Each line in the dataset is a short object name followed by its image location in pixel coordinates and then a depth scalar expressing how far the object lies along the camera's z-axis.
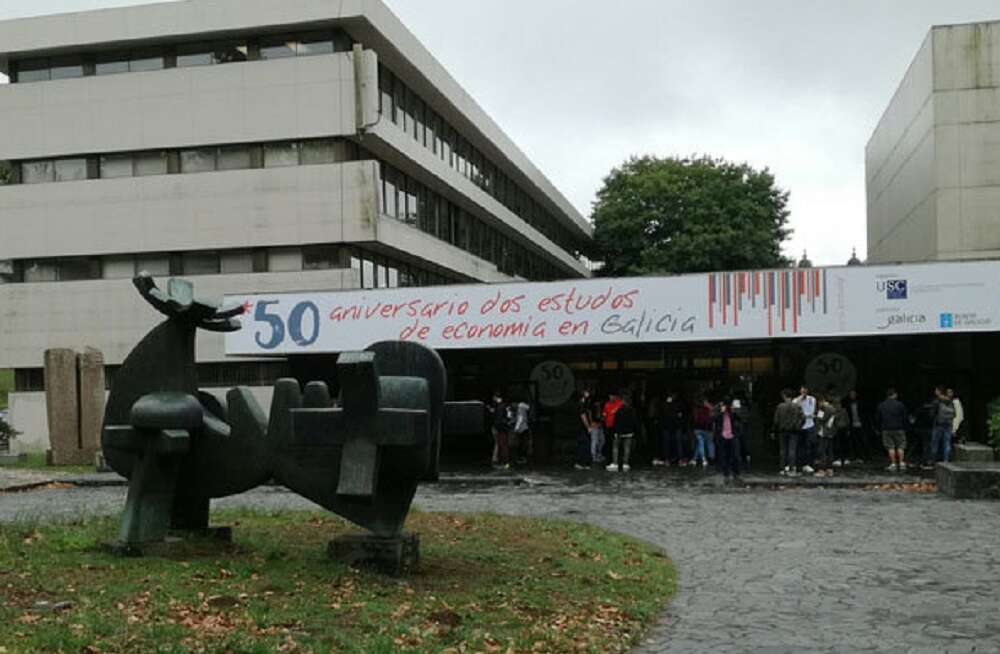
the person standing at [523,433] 27.39
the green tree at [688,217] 59.56
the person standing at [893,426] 23.88
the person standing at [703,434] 25.88
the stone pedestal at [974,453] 19.98
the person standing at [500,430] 27.39
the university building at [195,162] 37.22
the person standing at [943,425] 23.09
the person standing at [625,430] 25.70
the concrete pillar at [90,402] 31.25
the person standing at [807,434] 23.59
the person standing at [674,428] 26.61
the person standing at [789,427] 23.32
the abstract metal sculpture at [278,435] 10.03
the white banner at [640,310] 23.19
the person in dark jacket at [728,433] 23.17
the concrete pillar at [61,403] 30.80
